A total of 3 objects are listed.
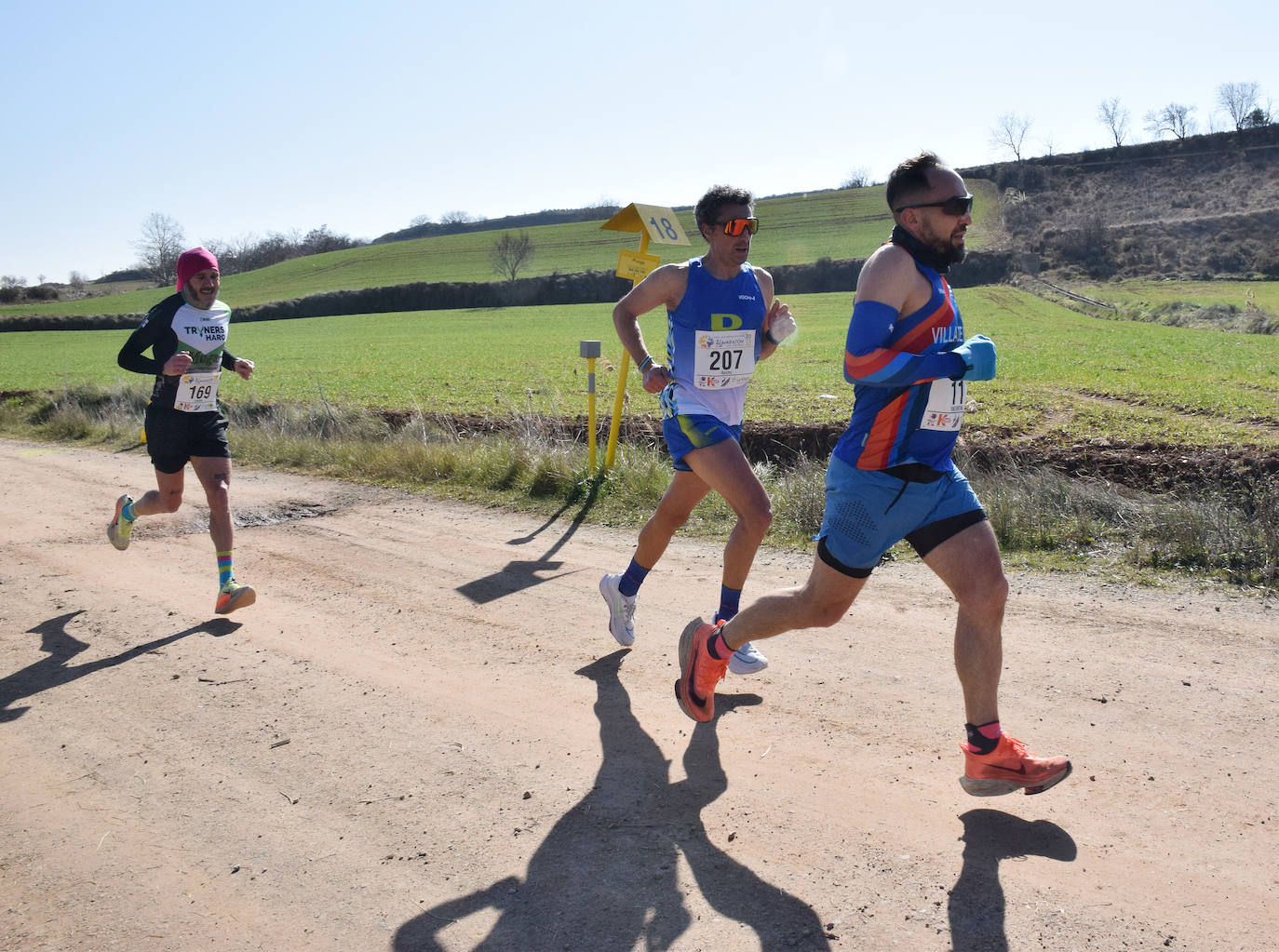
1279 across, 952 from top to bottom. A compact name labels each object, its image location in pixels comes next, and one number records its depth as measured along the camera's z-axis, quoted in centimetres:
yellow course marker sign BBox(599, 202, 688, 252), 871
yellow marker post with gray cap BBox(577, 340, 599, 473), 911
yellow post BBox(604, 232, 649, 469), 921
